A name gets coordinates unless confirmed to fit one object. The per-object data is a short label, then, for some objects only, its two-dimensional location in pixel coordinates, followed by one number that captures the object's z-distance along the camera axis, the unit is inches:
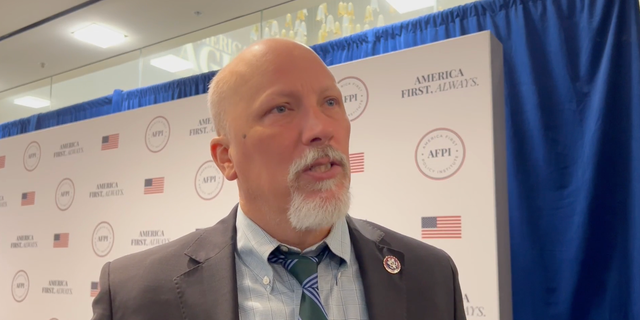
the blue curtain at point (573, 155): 82.4
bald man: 37.9
